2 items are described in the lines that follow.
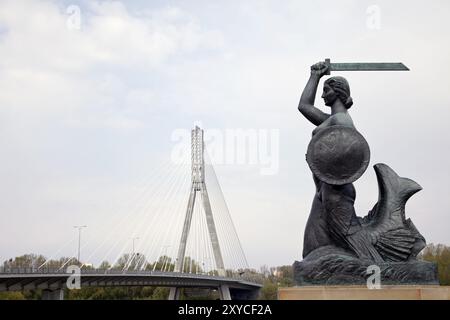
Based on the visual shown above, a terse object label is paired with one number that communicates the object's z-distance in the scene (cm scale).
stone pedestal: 664
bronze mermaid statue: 725
